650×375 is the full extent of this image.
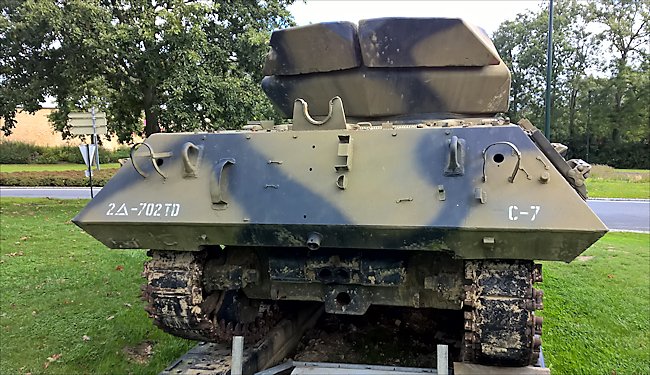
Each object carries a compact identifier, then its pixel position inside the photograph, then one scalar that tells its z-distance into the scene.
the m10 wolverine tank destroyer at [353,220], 3.58
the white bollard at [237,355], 3.81
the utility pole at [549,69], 12.93
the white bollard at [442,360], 3.62
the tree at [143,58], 11.30
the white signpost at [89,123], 10.99
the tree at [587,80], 37.25
